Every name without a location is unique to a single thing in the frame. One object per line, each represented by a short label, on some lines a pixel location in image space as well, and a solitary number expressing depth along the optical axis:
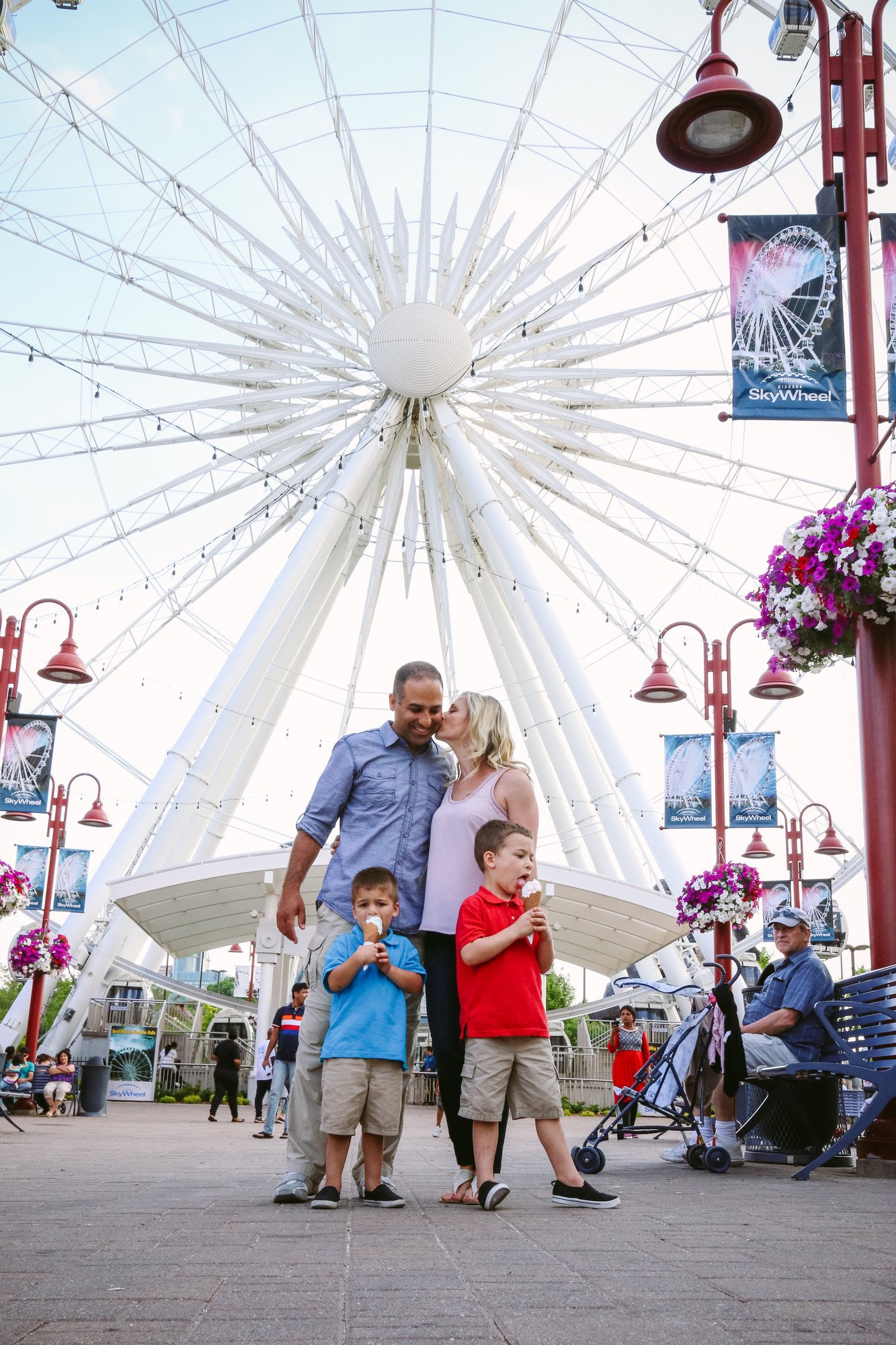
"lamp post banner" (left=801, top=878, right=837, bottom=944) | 26.62
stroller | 7.00
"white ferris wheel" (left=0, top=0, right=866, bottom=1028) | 22.94
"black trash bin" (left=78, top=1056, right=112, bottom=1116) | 19.05
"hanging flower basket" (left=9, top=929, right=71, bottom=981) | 20.80
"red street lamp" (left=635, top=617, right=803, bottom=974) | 18.27
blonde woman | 4.96
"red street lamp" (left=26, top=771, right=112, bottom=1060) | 21.55
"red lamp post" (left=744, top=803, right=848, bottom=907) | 27.77
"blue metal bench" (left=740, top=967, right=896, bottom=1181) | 6.06
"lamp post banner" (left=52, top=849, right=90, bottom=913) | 25.41
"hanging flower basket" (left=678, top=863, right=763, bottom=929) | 15.91
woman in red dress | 14.36
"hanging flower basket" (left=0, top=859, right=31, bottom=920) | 15.23
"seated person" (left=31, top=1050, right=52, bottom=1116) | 18.59
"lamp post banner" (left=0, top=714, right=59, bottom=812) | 19.16
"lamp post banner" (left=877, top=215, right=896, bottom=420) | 8.37
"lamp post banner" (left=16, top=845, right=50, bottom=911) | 27.25
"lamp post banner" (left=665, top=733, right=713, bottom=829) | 18.73
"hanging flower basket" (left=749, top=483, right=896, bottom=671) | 6.61
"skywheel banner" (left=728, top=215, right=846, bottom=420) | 8.31
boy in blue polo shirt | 4.57
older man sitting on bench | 6.92
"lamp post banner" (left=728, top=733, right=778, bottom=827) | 18.61
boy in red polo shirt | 4.57
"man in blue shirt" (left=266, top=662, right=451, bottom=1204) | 4.97
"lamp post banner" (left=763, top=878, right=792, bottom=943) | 25.67
